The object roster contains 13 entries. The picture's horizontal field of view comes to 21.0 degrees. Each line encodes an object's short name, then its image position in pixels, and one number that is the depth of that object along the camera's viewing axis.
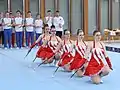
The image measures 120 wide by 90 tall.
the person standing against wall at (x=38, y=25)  12.92
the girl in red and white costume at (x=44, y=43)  7.95
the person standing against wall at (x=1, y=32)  12.70
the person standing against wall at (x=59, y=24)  12.85
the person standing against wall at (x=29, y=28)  12.87
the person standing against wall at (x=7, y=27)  12.57
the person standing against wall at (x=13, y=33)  12.97
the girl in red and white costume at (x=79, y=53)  6.29
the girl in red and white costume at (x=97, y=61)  5.66
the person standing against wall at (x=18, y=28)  12.70
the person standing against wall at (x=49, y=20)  12.98
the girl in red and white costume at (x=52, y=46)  7.76
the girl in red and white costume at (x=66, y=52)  6.77
